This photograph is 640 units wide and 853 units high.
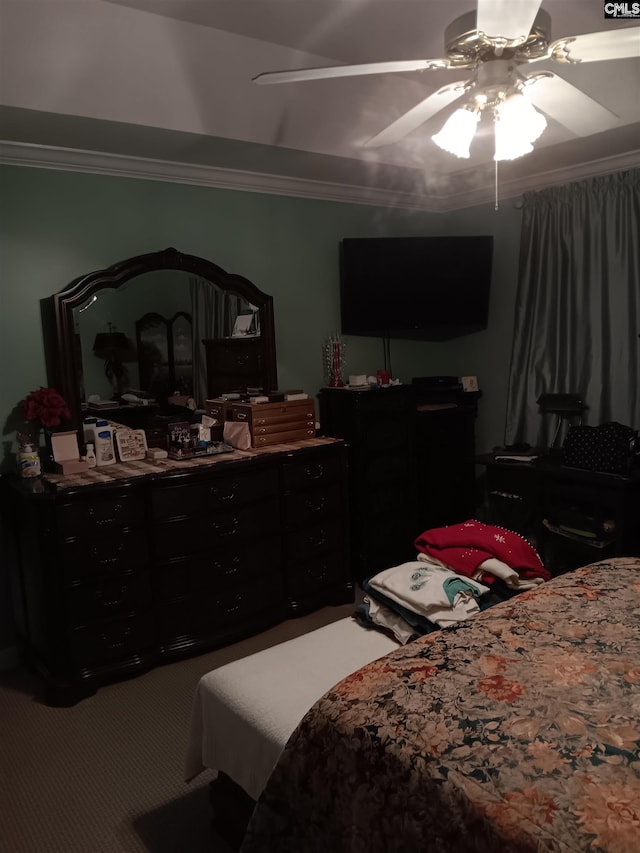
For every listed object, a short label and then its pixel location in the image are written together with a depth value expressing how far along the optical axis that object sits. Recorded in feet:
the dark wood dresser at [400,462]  12.45
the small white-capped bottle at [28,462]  9.25
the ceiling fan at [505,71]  4.97
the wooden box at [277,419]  11.12
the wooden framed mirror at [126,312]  9.91
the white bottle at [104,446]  10.01
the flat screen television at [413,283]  13.12
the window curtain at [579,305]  12.00
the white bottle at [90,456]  9.94
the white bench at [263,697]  5.66
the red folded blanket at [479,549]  7.44
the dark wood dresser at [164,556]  8.87
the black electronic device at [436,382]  14.17
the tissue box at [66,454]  9.52
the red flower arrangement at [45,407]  9.36
